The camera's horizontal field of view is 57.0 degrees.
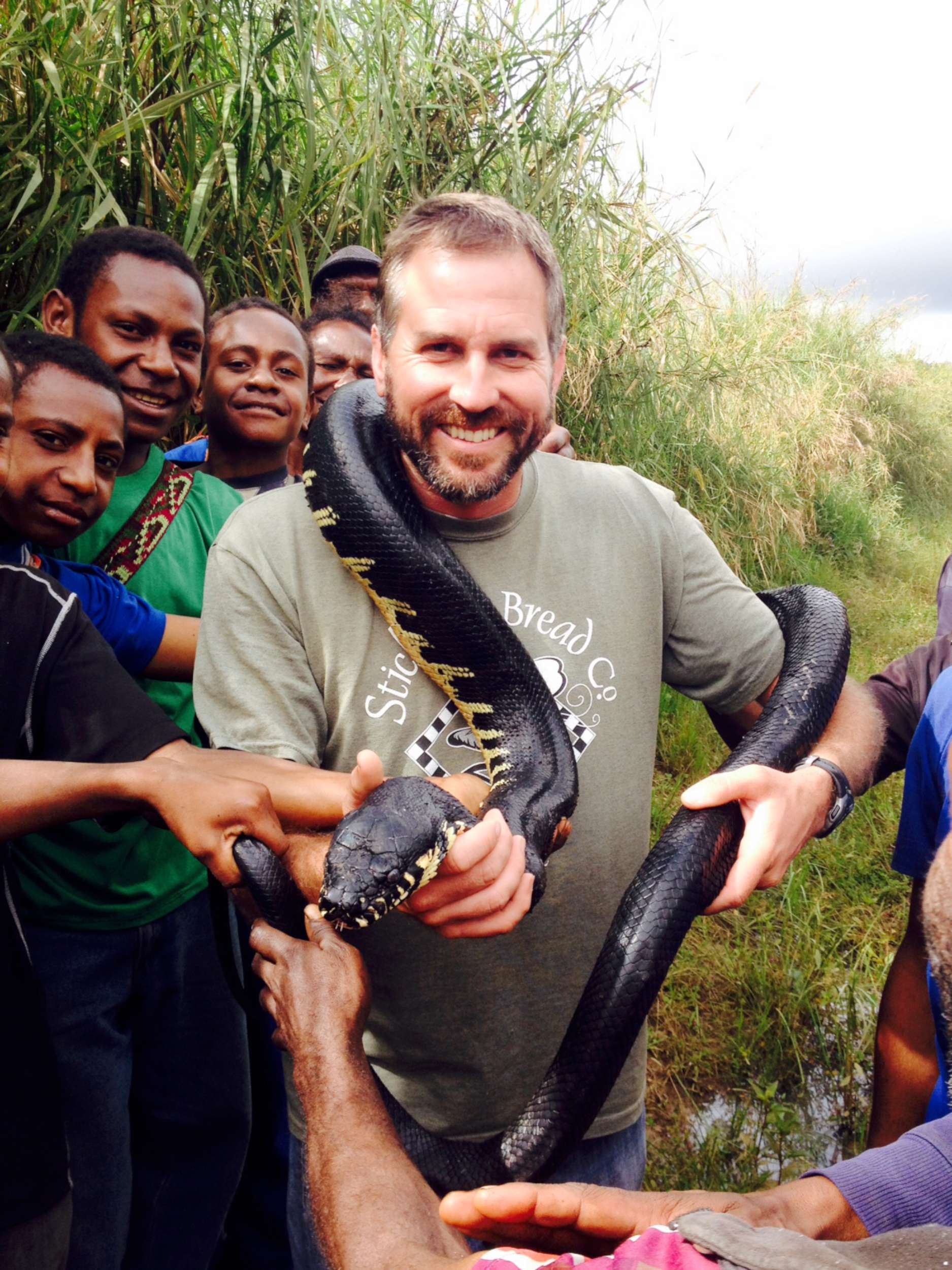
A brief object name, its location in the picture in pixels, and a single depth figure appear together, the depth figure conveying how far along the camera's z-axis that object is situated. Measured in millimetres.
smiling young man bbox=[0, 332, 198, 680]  2480
